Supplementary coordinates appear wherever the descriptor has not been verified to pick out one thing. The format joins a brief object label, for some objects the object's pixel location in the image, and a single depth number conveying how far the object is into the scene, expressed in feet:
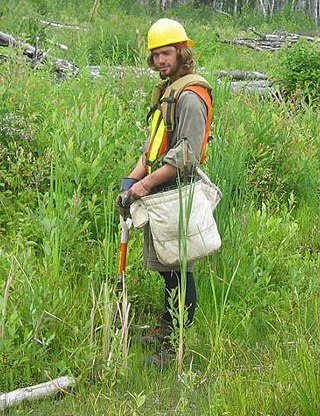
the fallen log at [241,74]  39.80
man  13.39
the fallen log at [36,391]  12.08
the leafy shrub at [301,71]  35.27
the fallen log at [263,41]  61.26
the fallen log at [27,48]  34.83
